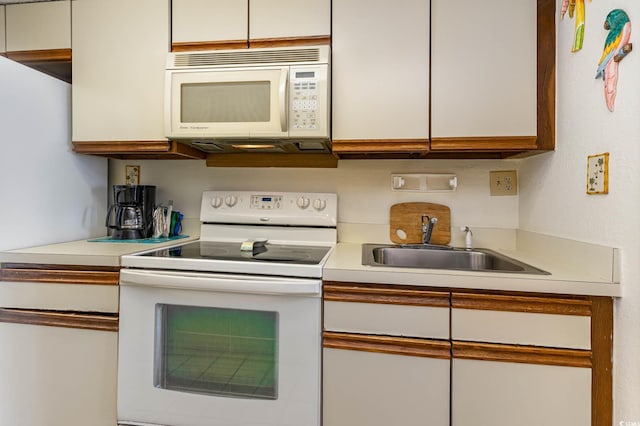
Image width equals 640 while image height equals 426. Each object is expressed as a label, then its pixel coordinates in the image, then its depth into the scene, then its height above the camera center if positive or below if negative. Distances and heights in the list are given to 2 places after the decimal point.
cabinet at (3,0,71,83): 1.52 +0.85
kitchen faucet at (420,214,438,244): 1.56 -0.08
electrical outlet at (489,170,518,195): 1.57 +0.14
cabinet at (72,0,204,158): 1.46 +0.62
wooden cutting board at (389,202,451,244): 1.61 -0.06
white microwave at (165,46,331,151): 1.30 +0.48
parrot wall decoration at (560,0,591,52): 1.06 +0.65
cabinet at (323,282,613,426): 0.95 -0.47
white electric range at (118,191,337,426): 1.09 -0.48
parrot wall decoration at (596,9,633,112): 0.86 +0.46
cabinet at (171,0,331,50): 1.36 +0.82
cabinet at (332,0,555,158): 1.25 +0.55
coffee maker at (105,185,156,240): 1.63 -0.03
